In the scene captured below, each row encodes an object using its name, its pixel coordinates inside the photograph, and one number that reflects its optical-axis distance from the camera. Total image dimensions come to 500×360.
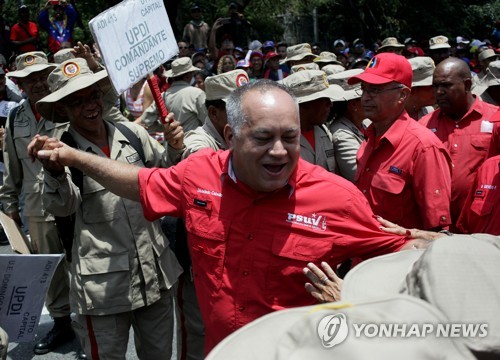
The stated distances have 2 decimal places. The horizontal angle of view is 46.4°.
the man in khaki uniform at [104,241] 3.39
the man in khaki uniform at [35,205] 4.72
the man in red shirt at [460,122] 4.31
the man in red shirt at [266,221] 2.32
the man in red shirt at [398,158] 3.35
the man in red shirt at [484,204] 3.32
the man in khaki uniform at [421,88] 5.36
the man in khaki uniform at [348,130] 4.24
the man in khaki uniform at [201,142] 3.78
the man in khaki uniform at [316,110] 4.16
